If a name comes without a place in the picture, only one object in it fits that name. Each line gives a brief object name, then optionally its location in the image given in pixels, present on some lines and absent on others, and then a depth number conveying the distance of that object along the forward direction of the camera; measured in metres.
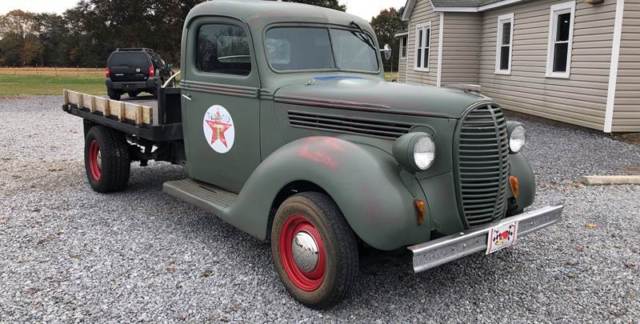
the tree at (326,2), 28.06
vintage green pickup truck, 3.07
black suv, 16.88
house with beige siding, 10.09
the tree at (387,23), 62.44
